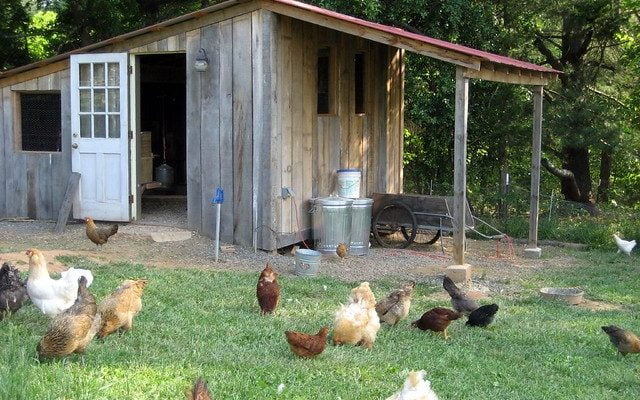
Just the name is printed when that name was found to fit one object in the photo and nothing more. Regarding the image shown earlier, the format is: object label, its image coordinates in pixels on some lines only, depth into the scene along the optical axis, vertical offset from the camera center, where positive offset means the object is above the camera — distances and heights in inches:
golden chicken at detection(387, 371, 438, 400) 182.2 -53.8
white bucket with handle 508.7 -27.7
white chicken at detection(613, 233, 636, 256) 526.0 -65.4
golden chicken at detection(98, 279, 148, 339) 265.6 -54.6
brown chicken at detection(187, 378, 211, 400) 176.1 -53.2
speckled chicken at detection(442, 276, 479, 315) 324.5 -62.8
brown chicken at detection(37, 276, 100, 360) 229.5 -53.6
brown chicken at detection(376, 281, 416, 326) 307.0 -61.2
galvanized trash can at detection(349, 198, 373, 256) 486.3 -52.5
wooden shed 460.1 +12.8
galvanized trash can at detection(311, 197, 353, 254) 479.5 -48.8
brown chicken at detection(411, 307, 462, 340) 293.6 -62.7
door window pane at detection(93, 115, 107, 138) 509.7 +5.0
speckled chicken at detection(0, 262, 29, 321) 283.3 -52.8
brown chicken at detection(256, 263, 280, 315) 315.9 -58.2
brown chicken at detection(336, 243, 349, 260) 463.8 -62.0
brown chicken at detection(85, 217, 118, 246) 440.1 -51.2
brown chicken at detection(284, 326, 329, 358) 249.9 -60.4
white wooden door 503.2 +0.1
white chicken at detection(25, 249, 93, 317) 273.9 -49.9
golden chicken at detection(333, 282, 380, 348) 270.5 -59.0
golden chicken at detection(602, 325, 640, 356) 279.3 -65.9
